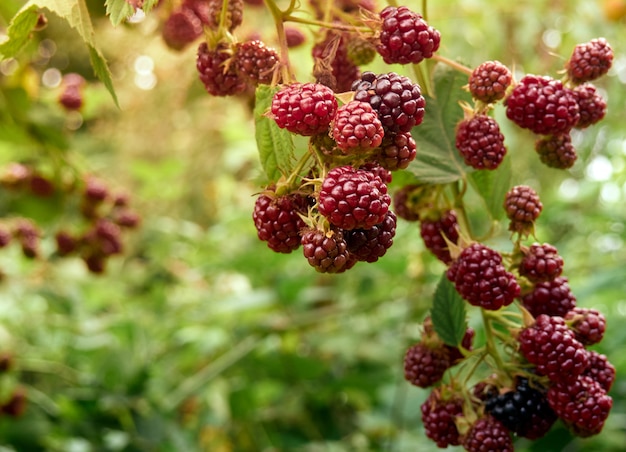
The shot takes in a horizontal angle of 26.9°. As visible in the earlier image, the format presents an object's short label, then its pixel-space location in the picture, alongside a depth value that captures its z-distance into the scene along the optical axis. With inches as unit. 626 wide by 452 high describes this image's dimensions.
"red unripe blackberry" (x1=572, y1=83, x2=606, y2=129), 16.6
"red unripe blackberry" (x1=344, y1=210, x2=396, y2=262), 14.8
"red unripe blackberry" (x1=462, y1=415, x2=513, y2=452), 15.9
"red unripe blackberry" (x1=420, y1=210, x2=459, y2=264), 16.8
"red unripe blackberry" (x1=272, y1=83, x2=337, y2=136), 14.3
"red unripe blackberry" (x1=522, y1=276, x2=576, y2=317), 16.5
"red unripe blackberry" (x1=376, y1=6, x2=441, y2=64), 15.3
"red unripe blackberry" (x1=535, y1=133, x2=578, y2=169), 16.6
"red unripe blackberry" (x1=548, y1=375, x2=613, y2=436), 15.7
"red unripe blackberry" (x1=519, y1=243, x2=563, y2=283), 16.0
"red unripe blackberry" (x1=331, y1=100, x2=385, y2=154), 14.1
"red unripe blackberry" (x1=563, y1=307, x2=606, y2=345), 16.1
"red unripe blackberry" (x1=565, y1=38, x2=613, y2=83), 16.4
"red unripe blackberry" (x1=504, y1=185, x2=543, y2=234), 16.4
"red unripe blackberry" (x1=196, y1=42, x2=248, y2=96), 16.5
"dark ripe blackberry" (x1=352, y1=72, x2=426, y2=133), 14.6
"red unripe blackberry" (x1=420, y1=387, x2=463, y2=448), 16.5
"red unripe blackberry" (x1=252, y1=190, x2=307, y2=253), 15.0
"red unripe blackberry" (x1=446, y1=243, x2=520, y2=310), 15.7
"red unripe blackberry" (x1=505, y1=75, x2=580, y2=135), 15.9
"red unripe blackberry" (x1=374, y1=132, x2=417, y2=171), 14.7
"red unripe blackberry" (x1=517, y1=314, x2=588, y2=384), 15.5
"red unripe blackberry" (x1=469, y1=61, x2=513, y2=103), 15.7
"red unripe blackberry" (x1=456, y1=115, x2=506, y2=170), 15.7
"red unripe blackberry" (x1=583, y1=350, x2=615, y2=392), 16.2
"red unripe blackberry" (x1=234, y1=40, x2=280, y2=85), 15.7
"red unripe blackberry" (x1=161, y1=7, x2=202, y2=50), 20.4
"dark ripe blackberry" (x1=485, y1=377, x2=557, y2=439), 15.9
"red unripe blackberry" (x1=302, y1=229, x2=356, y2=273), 14.3
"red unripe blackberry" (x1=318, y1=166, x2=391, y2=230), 14.1
